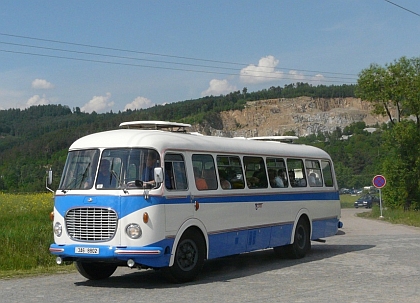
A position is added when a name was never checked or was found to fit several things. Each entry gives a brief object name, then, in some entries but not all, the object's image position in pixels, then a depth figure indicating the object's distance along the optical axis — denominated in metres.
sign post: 38.93
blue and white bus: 11.85
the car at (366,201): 71.38
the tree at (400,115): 49.31
